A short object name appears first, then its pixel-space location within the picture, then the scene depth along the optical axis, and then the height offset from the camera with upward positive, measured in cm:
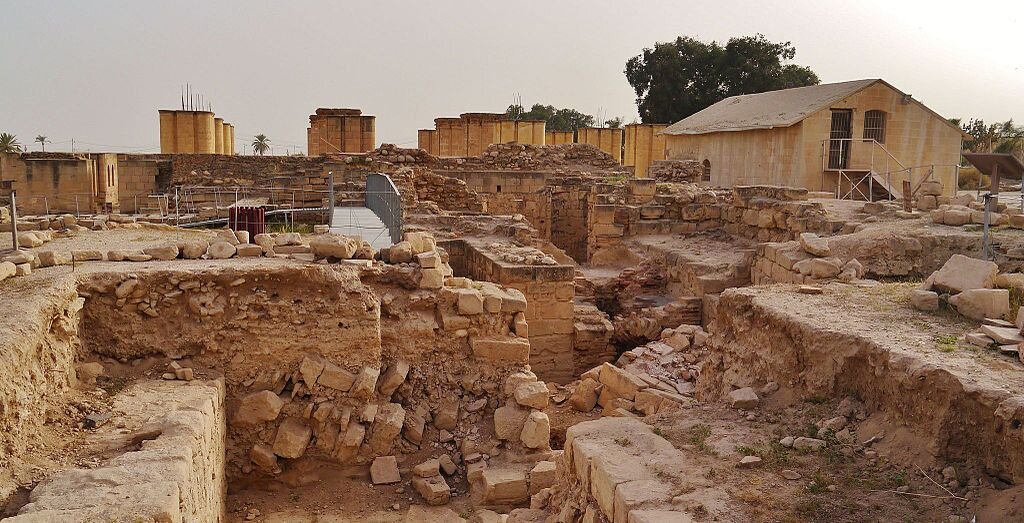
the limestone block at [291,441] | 677 -228
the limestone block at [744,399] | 551 -148
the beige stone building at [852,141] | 1992 +164
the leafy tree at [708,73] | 4003 +680
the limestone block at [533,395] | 724 -195
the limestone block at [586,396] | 830 -224
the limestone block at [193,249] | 746 -62
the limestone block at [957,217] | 985 -18
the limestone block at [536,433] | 693 -221
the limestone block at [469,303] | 762 -112
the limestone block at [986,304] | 561 -75
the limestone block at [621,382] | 797 -201
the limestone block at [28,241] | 850 -65
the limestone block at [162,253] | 734 -65
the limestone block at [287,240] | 803 -55
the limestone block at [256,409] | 676 -199
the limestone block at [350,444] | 690 -234
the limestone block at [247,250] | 765 -63
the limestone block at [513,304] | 775 -114
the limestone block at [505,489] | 642 -254
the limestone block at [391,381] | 721 -183
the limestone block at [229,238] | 789 -53
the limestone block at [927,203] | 1180 -1
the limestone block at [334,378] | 700 -175
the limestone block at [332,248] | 758 -58
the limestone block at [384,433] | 699 -225
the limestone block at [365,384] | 703 -181
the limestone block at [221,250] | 752 -63
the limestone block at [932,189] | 1210 +22
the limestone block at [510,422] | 710 -218
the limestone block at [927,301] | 598 -79
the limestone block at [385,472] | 677 -255
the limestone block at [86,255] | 711 -67
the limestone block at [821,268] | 844 -77
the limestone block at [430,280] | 772 -90
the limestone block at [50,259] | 699 -70
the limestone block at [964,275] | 596 -58
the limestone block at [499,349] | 763 -158
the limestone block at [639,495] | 399 -162
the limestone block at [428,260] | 781 -71
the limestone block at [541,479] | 640 -243
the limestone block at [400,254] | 797 -66
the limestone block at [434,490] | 648 -259
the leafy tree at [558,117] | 5769 +612
